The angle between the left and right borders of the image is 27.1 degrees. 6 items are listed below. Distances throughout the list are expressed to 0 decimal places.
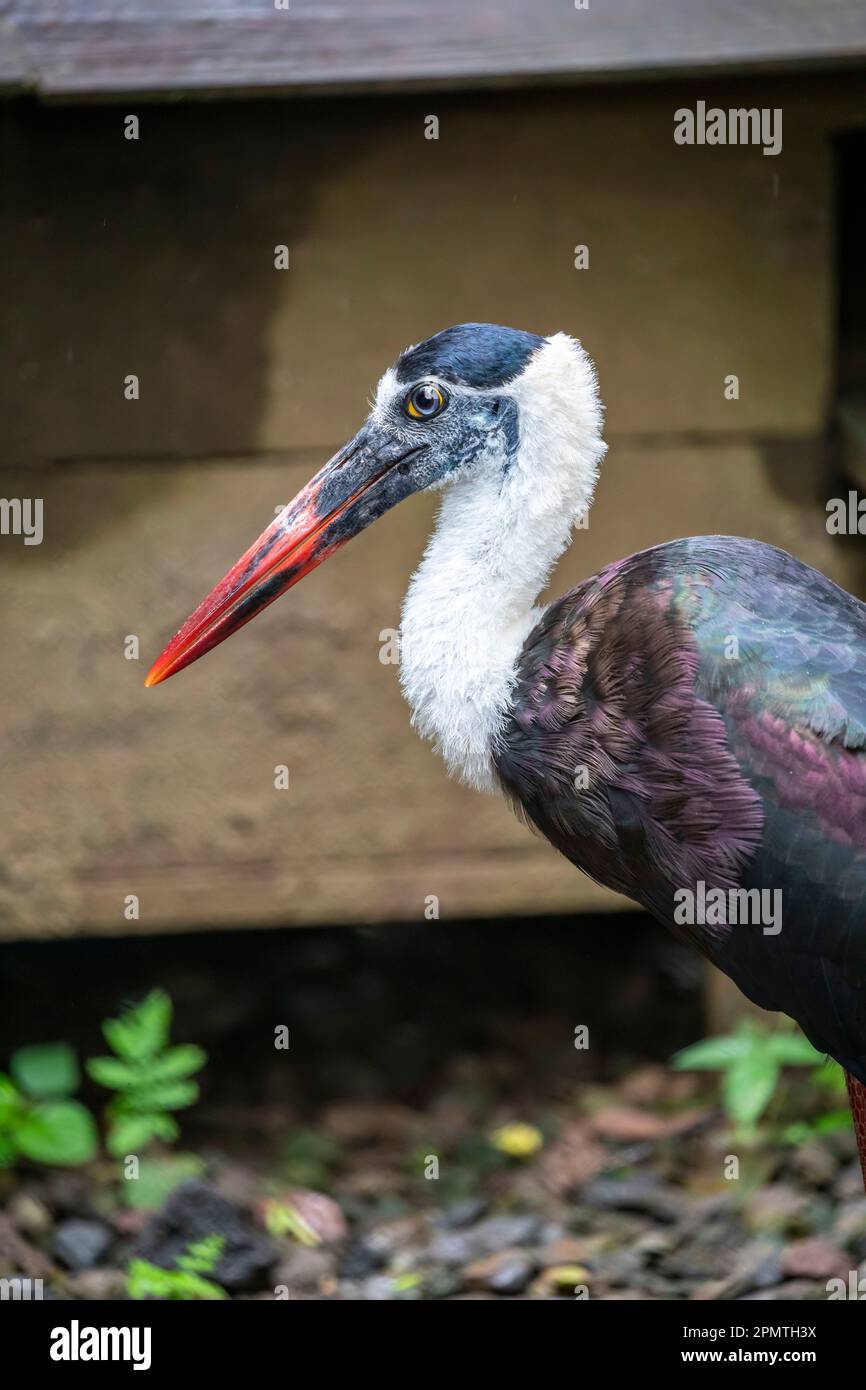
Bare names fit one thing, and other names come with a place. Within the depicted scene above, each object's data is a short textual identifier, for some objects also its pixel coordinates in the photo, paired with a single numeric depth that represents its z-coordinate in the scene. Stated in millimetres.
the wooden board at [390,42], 4297
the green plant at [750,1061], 4746
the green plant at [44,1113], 4605
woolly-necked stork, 3074
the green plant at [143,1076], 4645
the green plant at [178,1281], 4211
